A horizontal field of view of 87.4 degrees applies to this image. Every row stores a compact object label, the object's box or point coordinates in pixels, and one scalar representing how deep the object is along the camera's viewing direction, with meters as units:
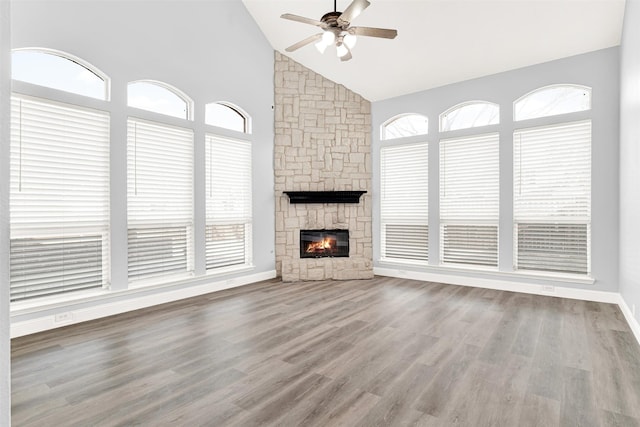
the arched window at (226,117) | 5.29
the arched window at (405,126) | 6.15
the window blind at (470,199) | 5.37
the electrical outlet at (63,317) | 3.65
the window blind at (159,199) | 4.32
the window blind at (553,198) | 4.64
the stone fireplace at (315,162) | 6.20
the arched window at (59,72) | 3.46
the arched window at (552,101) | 4.72
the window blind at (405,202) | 6.07
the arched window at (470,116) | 5.43
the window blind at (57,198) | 3.42
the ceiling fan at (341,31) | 3.41
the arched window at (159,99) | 4.36
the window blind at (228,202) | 5.28
